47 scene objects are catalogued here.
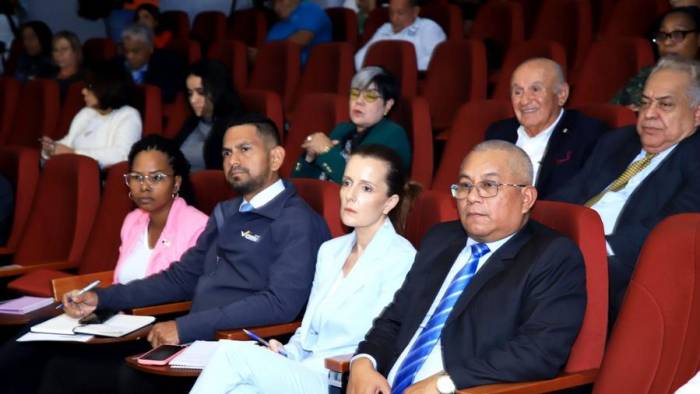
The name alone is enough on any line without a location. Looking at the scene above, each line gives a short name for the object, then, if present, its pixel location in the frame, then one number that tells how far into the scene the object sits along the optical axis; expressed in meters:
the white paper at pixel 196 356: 2.74
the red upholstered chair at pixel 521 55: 4.42
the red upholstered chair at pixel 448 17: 5.81
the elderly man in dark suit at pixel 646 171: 2.70
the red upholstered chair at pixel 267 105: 4.39
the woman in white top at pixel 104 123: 4.85
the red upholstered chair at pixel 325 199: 3.08
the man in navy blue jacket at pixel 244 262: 2.93
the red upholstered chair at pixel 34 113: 5.77
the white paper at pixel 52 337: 3.04
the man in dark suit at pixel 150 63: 5.83
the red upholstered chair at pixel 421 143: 3.94
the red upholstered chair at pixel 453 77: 4.66
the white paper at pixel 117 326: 3.03
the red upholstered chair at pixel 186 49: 6.14
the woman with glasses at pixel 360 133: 3.79
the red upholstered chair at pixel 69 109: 5.56
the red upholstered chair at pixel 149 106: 5.07
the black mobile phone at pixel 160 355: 2.79
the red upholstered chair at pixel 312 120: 4.18
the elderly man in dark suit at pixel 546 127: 3.30
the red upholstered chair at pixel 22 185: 4.27
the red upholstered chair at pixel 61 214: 3.91
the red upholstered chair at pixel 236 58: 5.76
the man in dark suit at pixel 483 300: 2.24
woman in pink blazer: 3.50
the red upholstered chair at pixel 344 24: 6.47
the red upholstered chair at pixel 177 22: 7.18
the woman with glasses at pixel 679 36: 3.92
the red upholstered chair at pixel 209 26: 7.23
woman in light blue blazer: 2.64
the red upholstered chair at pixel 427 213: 2.76
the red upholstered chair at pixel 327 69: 5.15
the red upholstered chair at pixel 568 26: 5.18
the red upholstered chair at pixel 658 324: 2.11
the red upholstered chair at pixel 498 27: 5.31
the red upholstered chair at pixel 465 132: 3.73
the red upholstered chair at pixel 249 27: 6.88
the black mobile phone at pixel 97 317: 3.16
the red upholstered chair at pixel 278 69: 5.37
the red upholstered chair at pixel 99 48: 6.94
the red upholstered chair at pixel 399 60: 4.80
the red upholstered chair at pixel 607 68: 4.21
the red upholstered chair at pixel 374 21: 6.12
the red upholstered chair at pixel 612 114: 3.29
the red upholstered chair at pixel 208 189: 3.62
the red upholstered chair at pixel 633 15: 5.02
